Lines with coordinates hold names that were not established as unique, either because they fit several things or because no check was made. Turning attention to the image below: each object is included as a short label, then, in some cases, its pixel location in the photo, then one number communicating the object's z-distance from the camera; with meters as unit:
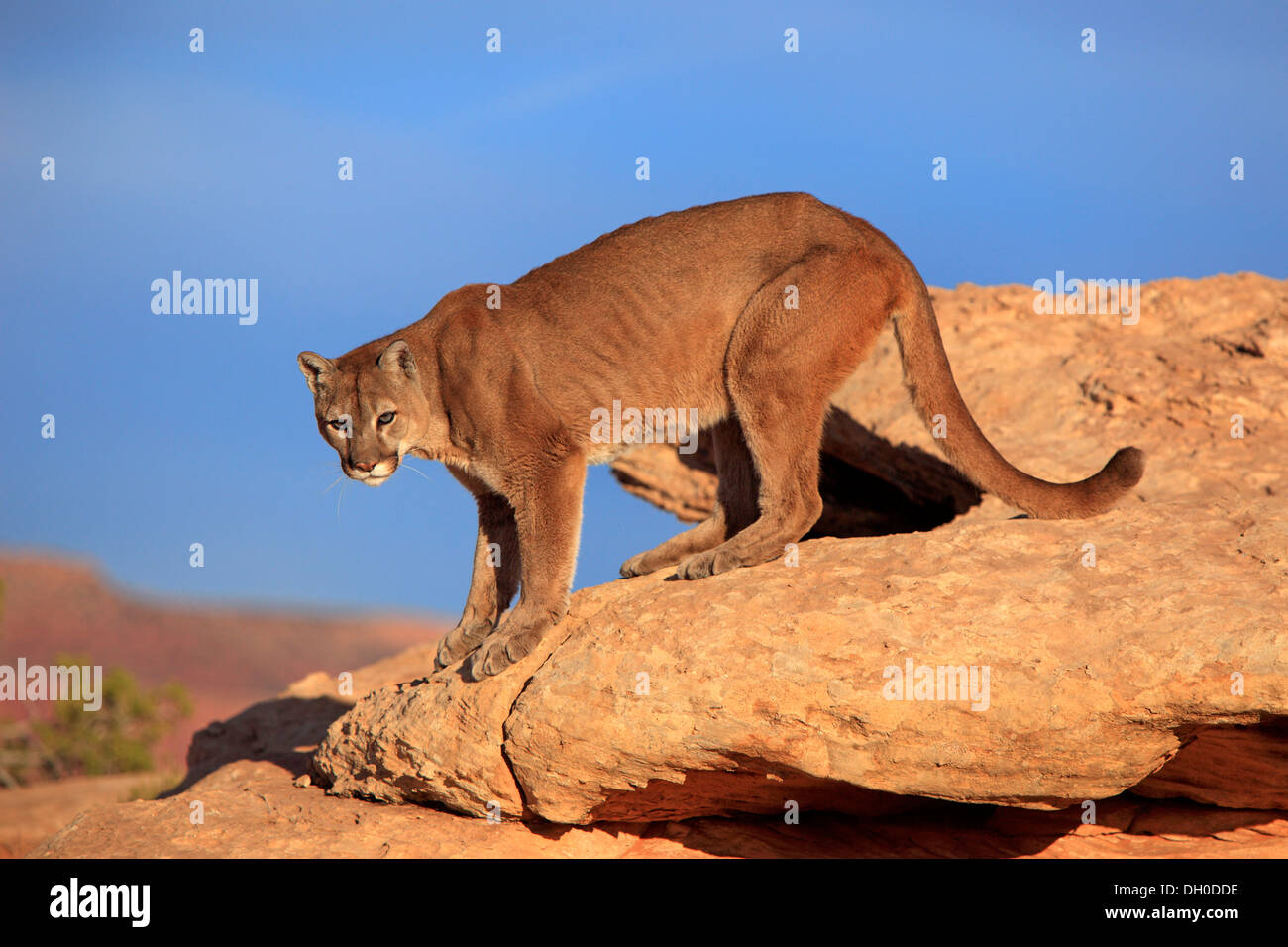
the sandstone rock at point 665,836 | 5.31
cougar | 5.65
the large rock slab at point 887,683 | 4.42
